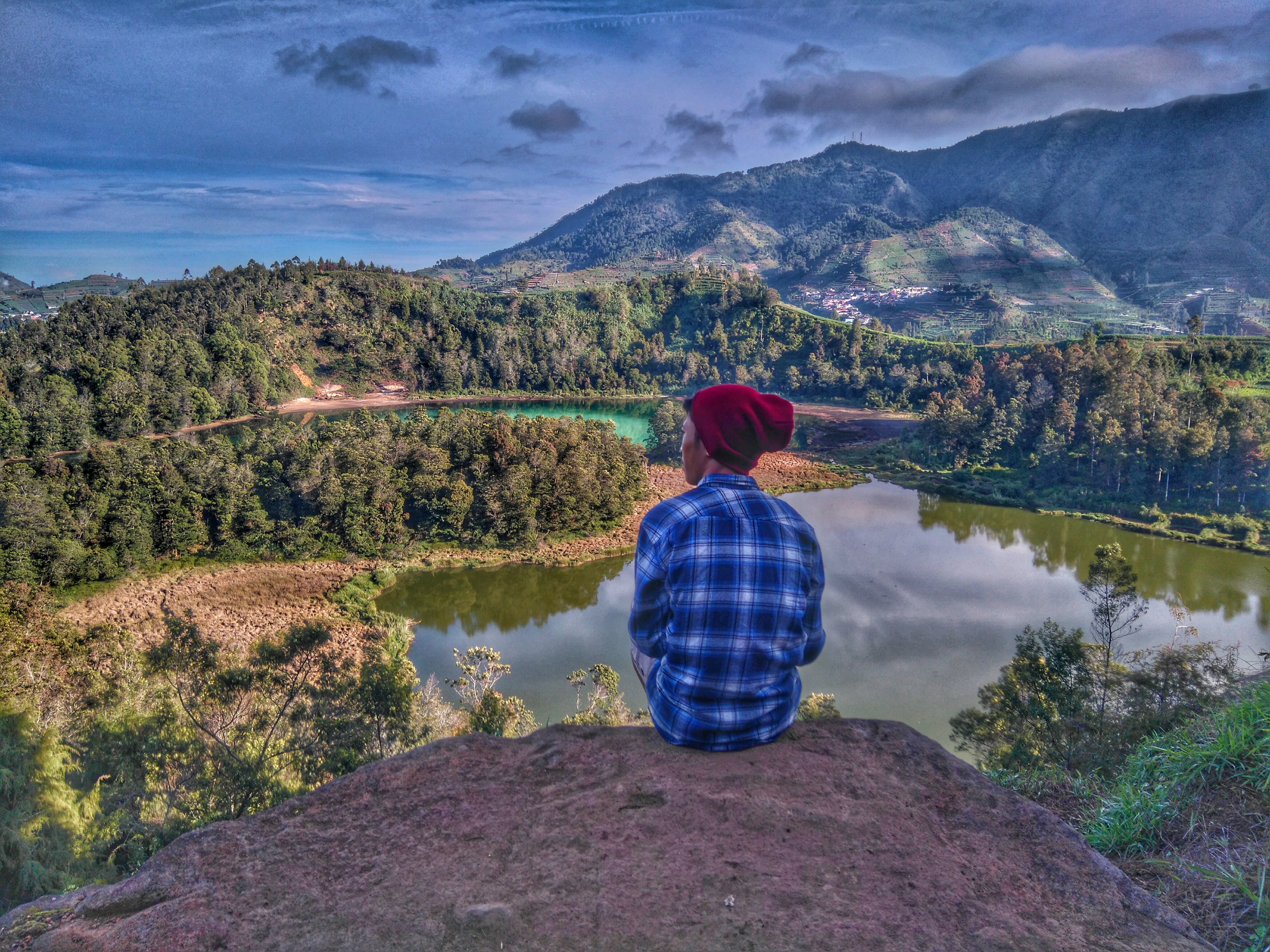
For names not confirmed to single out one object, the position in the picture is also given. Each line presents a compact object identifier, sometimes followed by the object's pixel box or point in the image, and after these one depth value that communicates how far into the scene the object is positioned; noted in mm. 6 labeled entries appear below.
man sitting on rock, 1823
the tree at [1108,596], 10258
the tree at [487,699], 7906
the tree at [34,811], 3930
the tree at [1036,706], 8836
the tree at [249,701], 6520
